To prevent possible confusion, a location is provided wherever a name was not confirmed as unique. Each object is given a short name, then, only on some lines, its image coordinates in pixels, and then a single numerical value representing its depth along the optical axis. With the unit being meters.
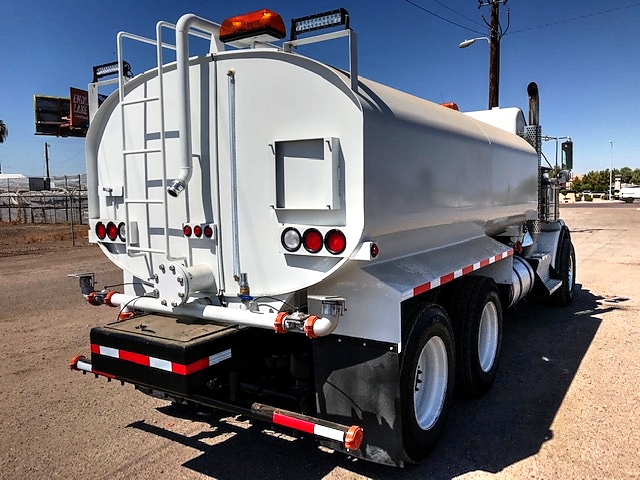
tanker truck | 3.28
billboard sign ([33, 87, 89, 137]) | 39.00
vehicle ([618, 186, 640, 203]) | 62.18
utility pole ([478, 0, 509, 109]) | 18.47
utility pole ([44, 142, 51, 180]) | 68.12
